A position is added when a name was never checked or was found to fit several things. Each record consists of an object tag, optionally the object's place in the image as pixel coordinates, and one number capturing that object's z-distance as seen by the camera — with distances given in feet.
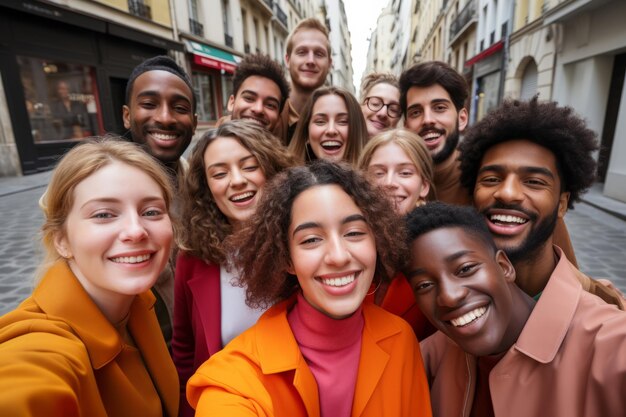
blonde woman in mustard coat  1.21
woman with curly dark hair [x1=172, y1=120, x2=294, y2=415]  2.02
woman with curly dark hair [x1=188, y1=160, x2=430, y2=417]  1.45
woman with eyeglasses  3.93
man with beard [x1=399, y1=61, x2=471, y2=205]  3.11
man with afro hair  1.89
